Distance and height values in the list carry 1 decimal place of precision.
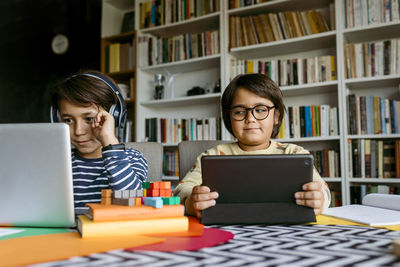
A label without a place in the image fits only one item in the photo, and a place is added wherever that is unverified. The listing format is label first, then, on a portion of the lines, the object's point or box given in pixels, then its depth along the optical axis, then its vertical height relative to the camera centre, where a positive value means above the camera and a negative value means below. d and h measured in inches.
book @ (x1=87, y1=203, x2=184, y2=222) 24.9 -4.8
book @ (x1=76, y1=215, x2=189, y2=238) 24.4 -5.8
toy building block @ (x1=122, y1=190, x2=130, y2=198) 27.9 -3.7
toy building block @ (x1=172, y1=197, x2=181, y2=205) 27.7 -4.3
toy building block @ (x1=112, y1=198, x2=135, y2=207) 27.0 -4.3
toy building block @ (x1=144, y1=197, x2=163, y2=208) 26.1 -4.2
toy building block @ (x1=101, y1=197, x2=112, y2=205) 28.1 -4.3
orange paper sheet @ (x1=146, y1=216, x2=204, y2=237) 24.8 -6.4
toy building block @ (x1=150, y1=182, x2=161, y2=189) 29.3 -3.2
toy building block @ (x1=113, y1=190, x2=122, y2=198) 27.8 -3.7
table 18.1 -6.2
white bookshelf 88.4 +25.0
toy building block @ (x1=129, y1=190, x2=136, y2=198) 28.3 -3.7
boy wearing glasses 47.2 +4.3
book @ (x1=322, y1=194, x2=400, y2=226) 29.6 -6.6
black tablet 28.7 -3.4
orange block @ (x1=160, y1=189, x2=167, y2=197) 29.3 -3.8
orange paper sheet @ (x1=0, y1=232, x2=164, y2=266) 19.3 -6.3
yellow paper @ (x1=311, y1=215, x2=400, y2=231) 27.7 -6.8
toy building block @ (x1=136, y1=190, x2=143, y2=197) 28.8 -3.8
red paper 21.1 -6.2
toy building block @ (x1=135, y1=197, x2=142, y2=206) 27.6 -4.3
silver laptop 26.0 -1.3
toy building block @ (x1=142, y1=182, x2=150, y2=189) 30.2 -3.3
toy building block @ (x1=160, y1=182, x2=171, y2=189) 29.5 -3.2
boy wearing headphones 45.8 +4.2
